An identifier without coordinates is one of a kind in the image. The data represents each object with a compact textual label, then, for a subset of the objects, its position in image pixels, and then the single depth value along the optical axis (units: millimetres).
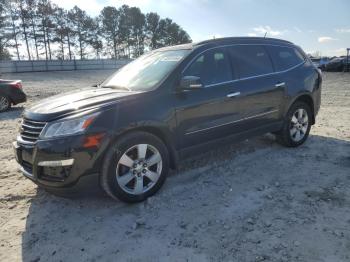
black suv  3570
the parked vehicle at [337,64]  31875
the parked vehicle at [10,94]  10836
